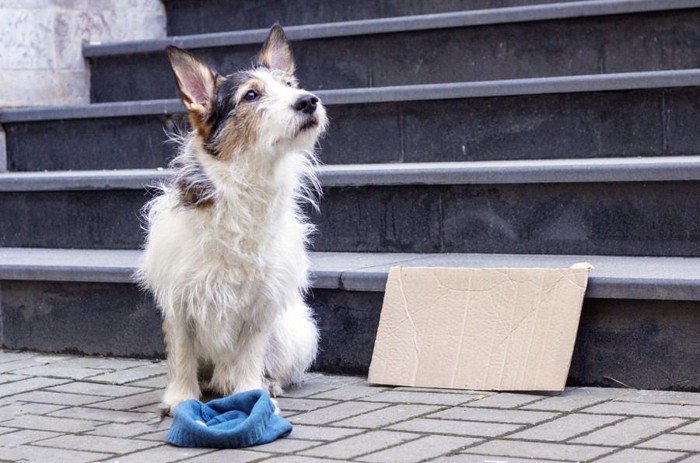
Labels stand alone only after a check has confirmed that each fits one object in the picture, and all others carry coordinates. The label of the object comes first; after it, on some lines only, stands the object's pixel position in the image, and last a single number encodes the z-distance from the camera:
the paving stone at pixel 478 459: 3.38
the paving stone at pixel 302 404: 4.22
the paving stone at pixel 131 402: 4.36
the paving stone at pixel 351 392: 4.36
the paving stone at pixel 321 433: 3.78
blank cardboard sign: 4.23
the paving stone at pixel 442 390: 4.27
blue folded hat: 3.69
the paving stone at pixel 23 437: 3.88
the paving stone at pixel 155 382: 4.69
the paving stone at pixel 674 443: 3.41
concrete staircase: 4.63
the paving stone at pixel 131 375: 4.83
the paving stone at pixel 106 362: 5.09
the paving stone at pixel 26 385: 4.69
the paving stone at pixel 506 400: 4.09
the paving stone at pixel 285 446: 3.65
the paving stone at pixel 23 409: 4.30
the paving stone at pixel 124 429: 3.96
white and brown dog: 4.09
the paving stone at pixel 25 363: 5.12
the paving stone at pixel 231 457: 3.57
